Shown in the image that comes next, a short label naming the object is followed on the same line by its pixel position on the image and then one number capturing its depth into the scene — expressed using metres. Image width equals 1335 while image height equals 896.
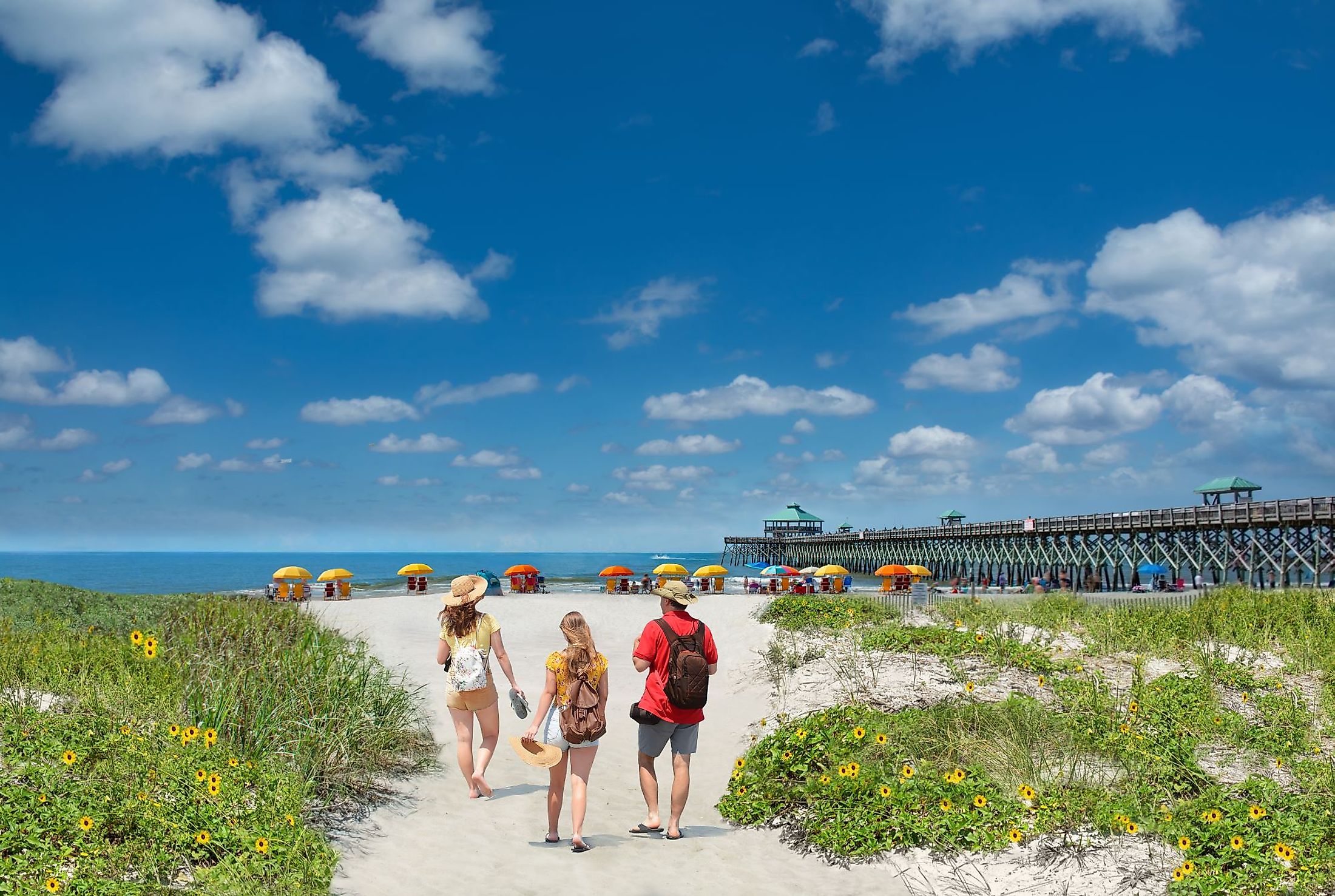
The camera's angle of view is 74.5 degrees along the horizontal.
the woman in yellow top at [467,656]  7.09
